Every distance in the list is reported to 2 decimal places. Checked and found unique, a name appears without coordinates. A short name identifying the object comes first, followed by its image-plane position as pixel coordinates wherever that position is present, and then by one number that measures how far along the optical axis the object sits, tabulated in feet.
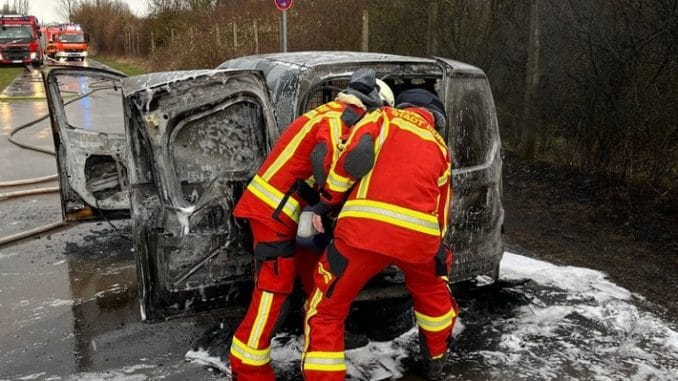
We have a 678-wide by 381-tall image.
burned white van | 9.55
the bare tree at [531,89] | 23.86
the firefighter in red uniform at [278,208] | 9.09
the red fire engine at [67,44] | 120.57
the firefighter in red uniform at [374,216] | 8.45
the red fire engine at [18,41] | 91.61
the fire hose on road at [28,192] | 16.86
